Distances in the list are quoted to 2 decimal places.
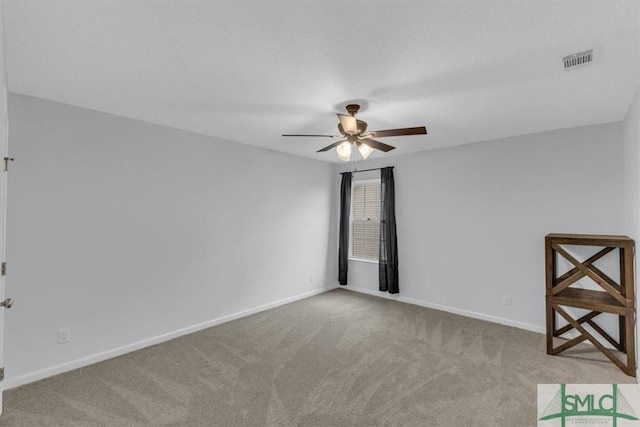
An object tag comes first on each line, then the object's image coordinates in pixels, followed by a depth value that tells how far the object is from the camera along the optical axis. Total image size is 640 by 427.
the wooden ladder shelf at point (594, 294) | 2.72
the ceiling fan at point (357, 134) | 2.61
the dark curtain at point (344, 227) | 5.64
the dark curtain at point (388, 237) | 4.94
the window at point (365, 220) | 5.47
